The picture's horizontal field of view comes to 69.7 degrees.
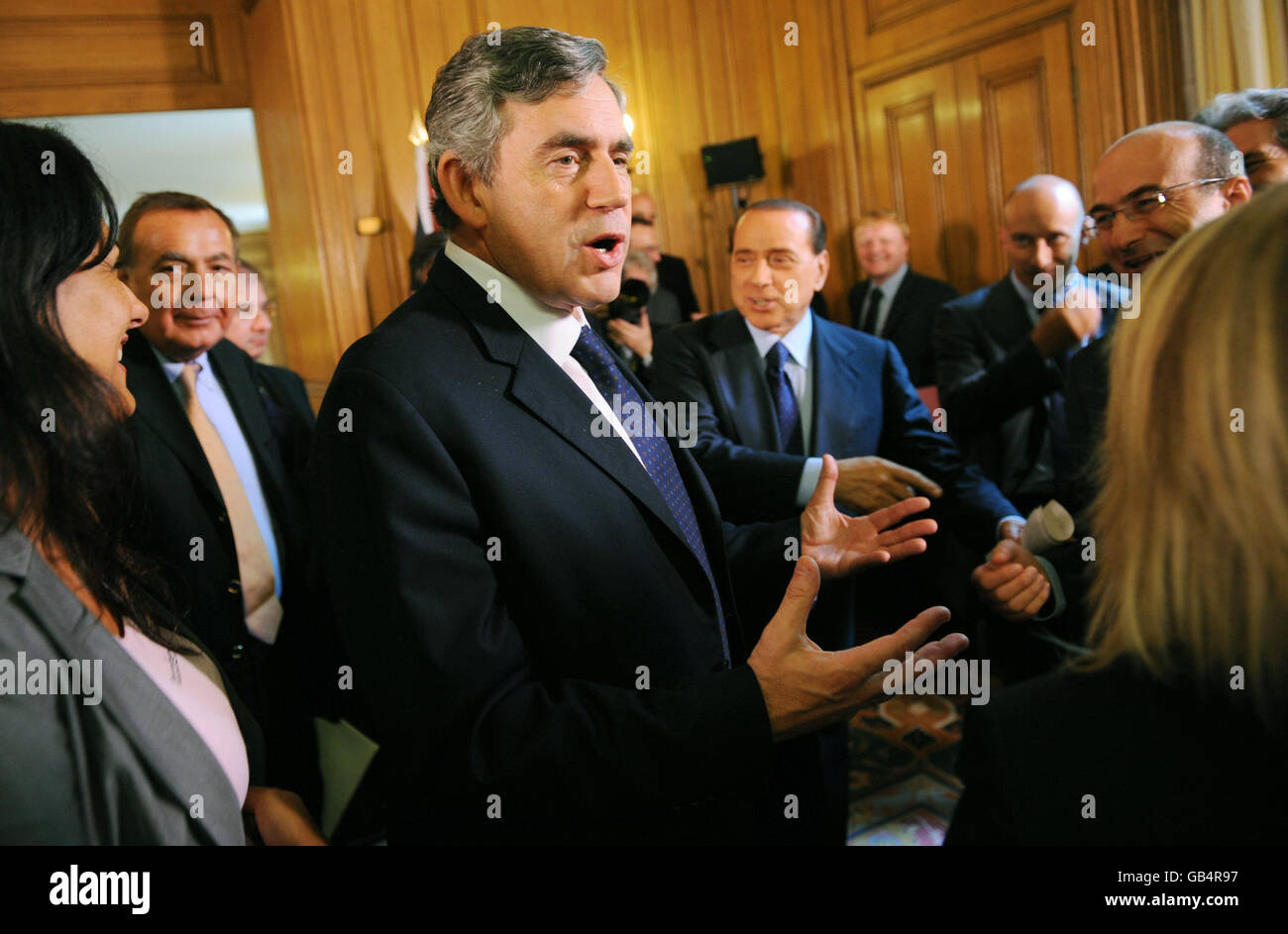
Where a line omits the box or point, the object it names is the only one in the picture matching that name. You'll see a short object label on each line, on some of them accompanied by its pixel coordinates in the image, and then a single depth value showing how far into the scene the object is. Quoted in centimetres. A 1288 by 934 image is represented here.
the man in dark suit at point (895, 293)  449
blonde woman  69
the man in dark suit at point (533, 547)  107
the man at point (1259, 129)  233
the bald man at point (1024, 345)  253
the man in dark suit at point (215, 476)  193
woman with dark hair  92
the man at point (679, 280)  511
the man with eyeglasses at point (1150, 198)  201
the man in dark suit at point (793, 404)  241
